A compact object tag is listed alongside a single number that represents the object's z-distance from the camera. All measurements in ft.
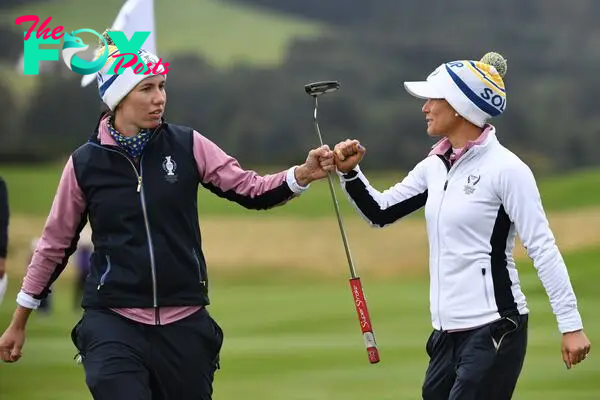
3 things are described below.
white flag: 50.29
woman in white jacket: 44.75
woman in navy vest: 44.62
